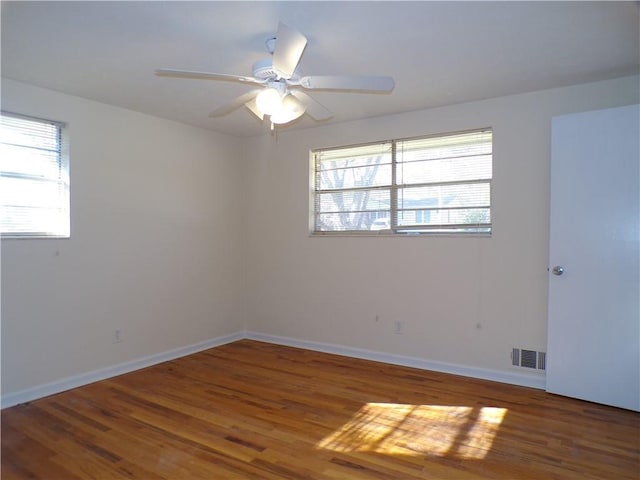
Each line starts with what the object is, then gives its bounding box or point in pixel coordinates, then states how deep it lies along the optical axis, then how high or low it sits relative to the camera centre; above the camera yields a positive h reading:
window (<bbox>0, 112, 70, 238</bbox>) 3.10 +0.43
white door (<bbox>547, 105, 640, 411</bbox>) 2.91 -0.15
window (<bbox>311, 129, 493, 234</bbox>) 3.69 +0.49
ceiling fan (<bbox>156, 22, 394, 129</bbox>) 2.04 +0.86
